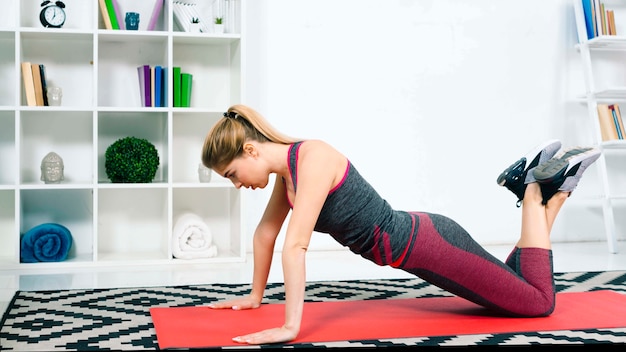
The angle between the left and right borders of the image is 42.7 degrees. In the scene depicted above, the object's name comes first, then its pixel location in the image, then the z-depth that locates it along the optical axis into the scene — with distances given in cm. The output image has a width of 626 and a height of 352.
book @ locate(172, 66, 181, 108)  409
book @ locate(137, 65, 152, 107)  406
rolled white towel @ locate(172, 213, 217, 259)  407
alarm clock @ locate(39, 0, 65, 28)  398
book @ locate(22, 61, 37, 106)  391
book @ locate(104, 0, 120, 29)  403
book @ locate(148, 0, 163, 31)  407
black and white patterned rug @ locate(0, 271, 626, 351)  214
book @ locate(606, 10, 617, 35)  471
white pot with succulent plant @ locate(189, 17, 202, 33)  409
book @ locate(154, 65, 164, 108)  406
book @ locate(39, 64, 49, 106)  396
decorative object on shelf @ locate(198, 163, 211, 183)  418
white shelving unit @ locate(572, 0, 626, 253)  457
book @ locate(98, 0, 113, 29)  402
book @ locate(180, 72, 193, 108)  411
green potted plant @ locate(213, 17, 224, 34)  413
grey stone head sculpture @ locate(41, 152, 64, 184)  400
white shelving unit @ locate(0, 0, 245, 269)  400
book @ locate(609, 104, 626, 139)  465
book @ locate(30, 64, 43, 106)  393
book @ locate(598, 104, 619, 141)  463
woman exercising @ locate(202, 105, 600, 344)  214
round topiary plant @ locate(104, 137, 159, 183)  398
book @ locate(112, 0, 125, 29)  409
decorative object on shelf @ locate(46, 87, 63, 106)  400
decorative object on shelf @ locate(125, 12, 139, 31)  404
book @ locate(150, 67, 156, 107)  405
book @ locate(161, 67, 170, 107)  407
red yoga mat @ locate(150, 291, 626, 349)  220
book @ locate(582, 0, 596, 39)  465
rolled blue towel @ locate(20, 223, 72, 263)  391
